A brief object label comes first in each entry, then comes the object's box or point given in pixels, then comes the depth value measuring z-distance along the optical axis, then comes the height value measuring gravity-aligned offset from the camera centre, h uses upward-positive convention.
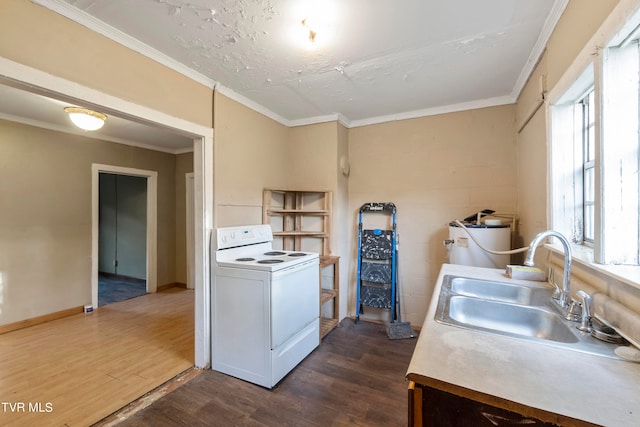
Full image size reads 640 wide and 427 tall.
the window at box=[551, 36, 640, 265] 0.99 +0.22
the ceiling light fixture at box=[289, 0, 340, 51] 1.44 +1.11
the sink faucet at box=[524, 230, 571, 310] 1.10 -0.19
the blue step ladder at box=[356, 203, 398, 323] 3.02 -0.59
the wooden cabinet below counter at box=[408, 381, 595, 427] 0.57 -0.47
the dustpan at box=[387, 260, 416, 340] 2.76 -1.23
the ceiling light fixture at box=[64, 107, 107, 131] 2.43 +0.88
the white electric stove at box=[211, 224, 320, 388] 1.98 -0.77
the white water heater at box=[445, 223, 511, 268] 2.29 -0.27
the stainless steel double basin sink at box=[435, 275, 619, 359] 0.87 -0.42
